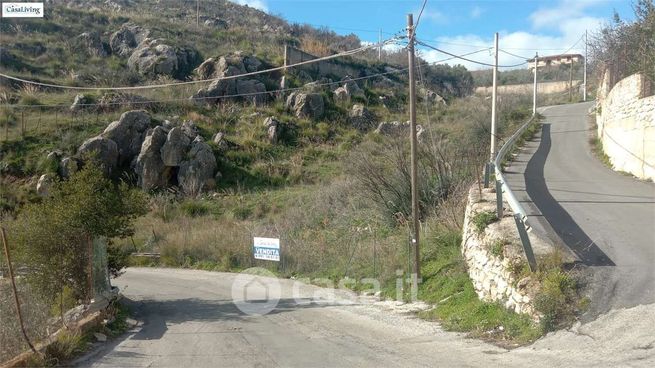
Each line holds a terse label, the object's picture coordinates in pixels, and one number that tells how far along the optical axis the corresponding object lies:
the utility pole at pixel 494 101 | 22.54
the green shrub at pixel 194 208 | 30.88
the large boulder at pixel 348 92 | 46.18
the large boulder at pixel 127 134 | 34.38
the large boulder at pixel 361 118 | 43.03
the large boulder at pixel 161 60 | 44.38
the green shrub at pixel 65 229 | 12.29
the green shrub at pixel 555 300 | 8.41
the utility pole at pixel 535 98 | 41.33
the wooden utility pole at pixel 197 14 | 60.82
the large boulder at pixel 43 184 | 29.50
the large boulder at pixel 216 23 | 61.99
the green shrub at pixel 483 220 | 12.21
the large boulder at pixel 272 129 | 38.66
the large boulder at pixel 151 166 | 33.62
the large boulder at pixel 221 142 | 36.41
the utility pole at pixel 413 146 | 14.61
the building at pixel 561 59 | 82.69
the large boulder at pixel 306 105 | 42.62
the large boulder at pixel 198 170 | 33.31
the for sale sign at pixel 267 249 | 20.14
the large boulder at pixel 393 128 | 33.80
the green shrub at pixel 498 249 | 10.54
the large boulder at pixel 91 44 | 46.78
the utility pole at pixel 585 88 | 57.20
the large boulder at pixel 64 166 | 31.19
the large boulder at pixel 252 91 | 43.25
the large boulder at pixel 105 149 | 32.62
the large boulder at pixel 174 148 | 33.97
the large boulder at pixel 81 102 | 37.34
